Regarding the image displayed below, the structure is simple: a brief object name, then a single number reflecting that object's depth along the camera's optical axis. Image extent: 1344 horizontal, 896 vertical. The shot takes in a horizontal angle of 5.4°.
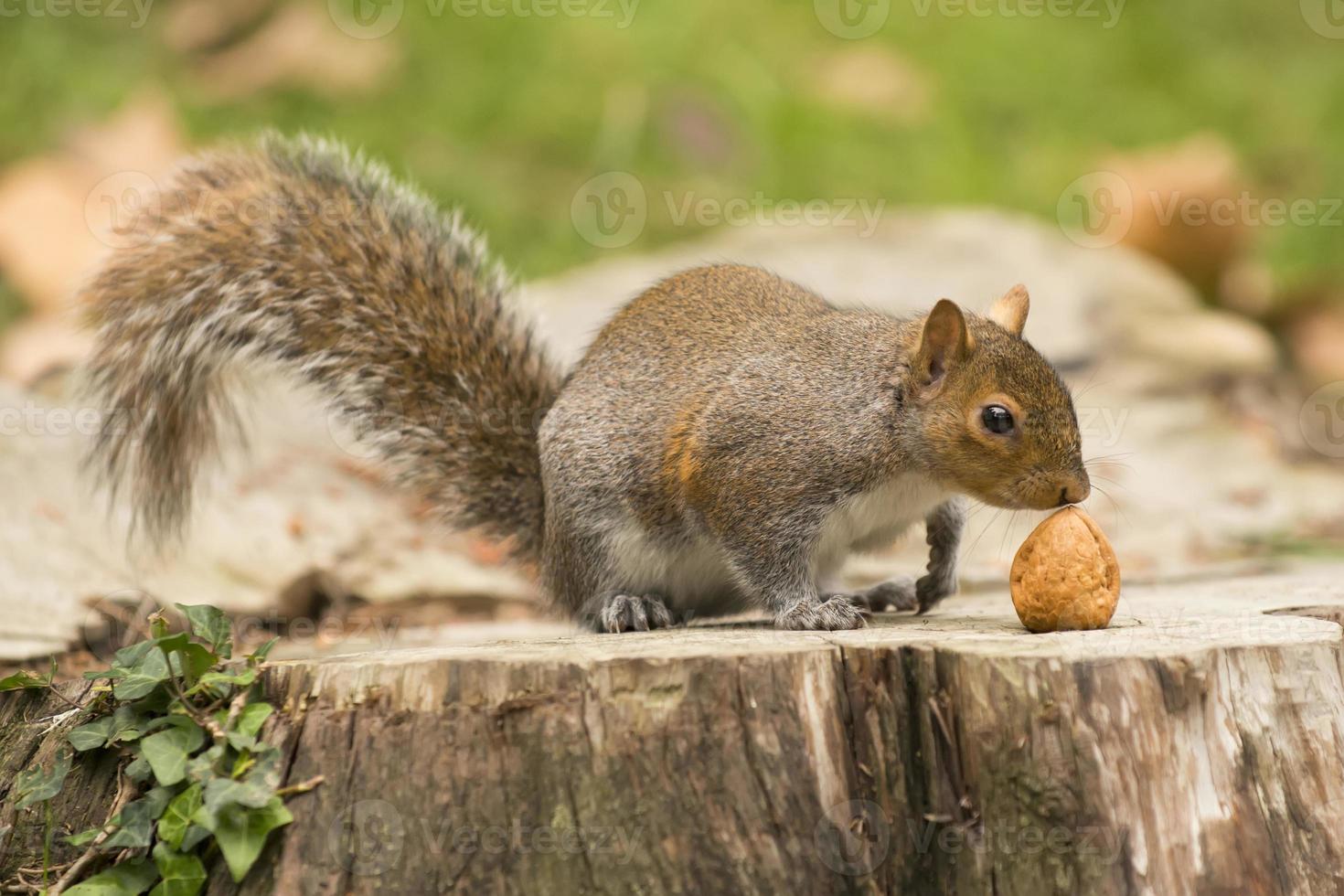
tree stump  4.44
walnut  4.49
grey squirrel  4.55
